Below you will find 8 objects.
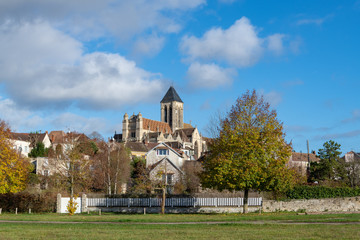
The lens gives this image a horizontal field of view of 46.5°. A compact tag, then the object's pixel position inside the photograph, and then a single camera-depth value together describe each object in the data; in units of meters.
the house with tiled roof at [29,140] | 88.93
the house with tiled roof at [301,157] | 90.64
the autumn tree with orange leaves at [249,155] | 33.84
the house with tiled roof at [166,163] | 58.34
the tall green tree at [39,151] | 75.06
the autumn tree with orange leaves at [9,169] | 40.25
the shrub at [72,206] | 36.03
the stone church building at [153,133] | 163.25
